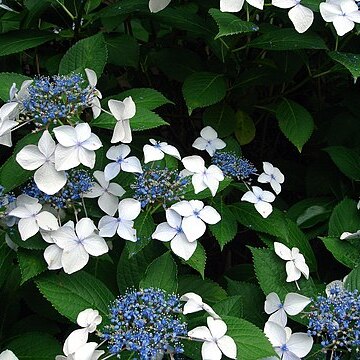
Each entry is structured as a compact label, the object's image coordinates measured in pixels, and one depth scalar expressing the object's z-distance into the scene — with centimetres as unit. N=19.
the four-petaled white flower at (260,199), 69
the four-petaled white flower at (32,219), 59
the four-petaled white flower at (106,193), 62
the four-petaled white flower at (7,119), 59
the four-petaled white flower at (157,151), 62
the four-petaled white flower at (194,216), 61
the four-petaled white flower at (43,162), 58
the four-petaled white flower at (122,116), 61
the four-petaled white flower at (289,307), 61
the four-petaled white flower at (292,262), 65
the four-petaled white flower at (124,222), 60
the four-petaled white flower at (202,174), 63
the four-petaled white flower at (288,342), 59
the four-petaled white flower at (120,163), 62
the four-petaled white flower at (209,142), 75
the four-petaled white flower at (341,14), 68
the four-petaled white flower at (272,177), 74
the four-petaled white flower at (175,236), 60
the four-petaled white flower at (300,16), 68
